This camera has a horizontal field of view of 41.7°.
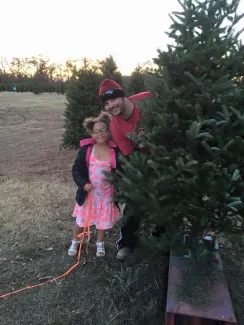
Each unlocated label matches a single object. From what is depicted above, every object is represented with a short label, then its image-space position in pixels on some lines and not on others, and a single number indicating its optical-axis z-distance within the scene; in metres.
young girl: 3.54
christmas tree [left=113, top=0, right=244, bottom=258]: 2.30
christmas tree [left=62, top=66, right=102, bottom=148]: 8.53
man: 3.28
